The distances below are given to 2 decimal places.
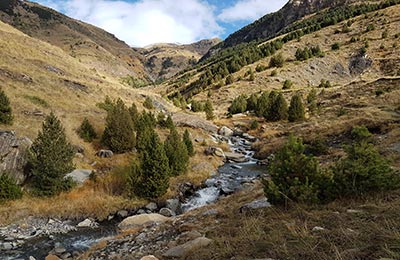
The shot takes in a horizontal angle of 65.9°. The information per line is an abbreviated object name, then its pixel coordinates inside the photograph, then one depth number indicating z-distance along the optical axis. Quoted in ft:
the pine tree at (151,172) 69.67
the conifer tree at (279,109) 162.50
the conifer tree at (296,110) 155.02
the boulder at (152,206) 67.46
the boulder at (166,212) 63.10
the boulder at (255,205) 38.76
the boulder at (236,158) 114.21
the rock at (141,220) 50.24
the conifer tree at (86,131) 94.63
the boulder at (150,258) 26.91
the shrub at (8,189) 60.95
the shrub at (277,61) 281.13
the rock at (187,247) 27.09
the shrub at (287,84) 239.50
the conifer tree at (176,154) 85.15
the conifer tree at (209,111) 185.47
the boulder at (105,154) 88.12
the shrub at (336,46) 294.25
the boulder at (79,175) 72.70
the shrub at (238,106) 203.72
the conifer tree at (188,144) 102.53
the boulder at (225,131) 152.05
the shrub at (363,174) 29.91
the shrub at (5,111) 81.05
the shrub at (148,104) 159.53
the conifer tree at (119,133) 90.99
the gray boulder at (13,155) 66.74
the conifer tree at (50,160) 66.39
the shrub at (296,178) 31.96
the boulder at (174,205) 67.87
